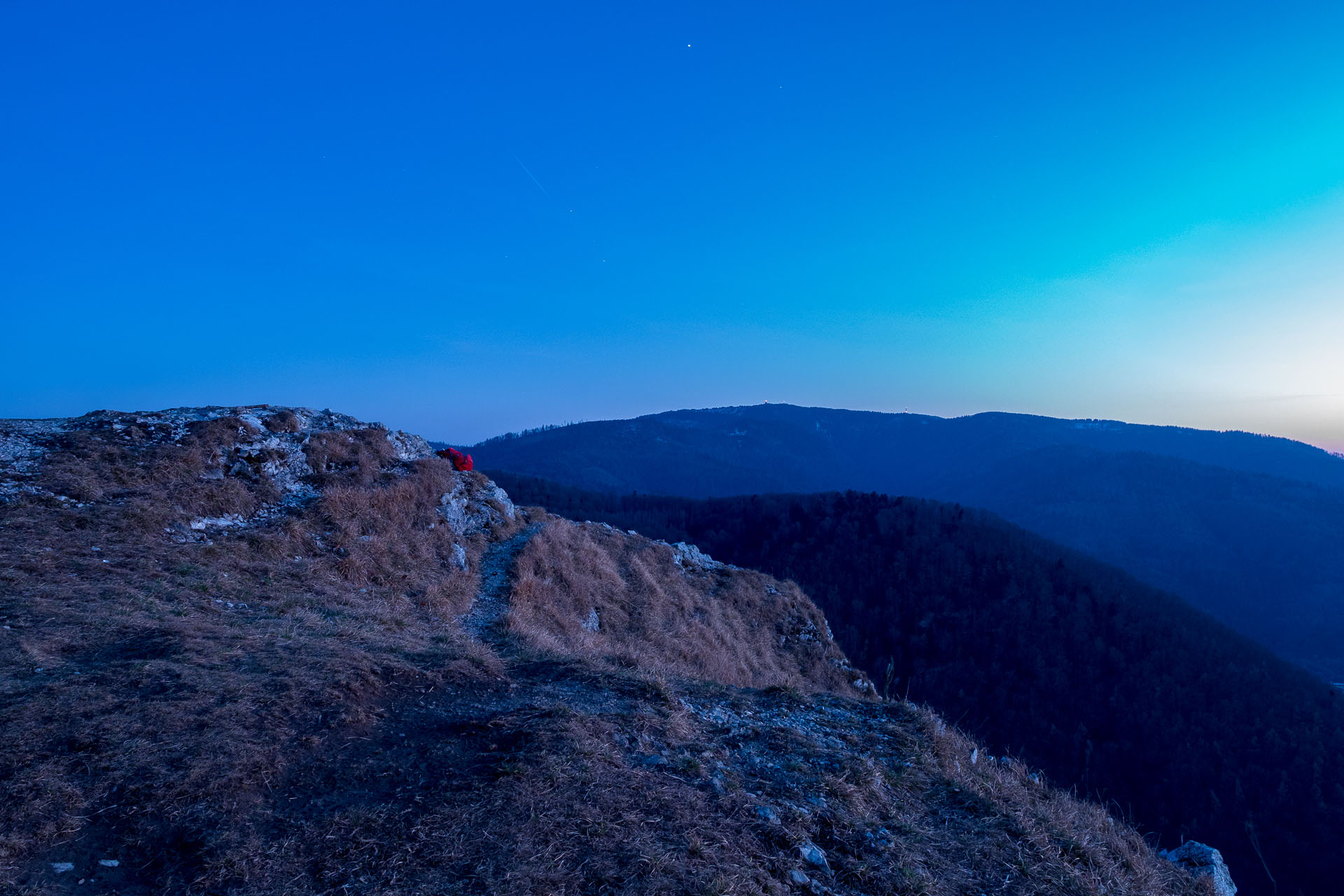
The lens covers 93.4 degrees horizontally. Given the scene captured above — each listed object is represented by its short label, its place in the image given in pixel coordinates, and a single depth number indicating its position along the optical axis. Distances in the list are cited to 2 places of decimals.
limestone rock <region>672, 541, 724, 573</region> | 25.92
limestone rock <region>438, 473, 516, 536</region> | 20.05
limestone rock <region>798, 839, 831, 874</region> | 5.38
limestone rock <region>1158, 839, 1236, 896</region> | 7.93
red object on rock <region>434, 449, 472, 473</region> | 24.11
